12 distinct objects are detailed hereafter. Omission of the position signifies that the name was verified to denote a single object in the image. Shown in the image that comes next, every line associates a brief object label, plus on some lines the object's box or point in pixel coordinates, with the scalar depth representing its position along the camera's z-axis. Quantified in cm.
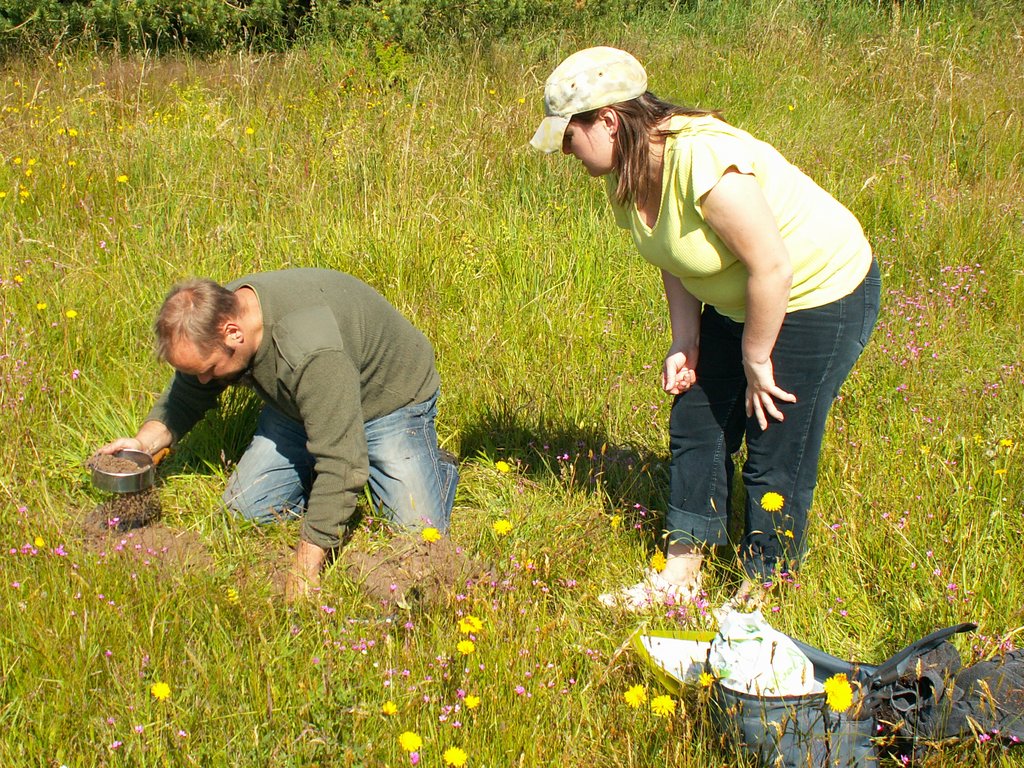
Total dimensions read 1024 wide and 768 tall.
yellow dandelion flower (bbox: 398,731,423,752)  212
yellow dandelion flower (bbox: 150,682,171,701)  222
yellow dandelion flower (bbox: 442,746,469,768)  214
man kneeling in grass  305
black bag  217
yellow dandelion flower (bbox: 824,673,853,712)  202
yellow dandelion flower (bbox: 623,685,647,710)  229
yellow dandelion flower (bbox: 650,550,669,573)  289
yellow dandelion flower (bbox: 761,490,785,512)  284
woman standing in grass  249
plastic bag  229
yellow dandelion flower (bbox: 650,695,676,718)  225
